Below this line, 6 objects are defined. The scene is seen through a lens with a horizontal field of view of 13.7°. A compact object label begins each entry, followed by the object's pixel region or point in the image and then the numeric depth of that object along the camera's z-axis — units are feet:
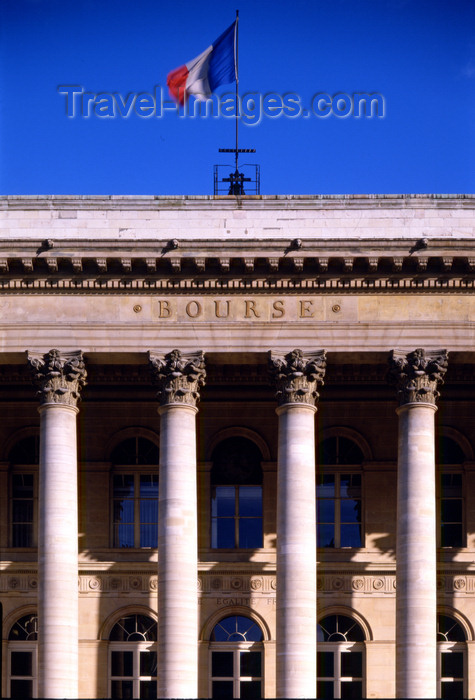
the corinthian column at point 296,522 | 178.70
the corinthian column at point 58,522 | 178.81
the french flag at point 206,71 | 203.31
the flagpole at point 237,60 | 202.80
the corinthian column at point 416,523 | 178.81
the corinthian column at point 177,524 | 178.91
